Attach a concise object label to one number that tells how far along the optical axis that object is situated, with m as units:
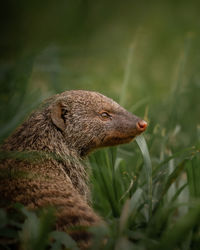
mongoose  4.01
